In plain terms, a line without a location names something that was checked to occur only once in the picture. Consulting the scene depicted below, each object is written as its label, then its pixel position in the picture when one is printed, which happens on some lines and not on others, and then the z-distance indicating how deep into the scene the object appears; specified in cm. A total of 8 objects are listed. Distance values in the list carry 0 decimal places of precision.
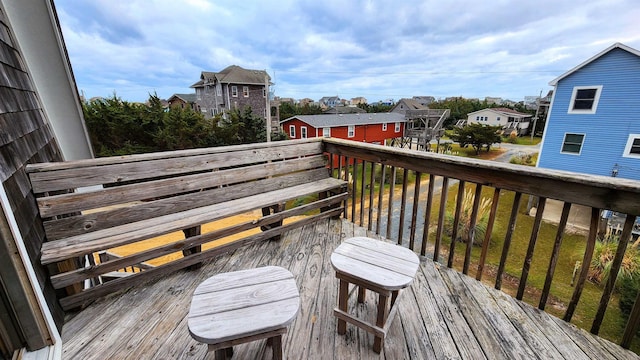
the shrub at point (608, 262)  431
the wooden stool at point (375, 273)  125
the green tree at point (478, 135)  1681
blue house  693
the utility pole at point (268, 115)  1121
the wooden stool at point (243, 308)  95
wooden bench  156
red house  1454
